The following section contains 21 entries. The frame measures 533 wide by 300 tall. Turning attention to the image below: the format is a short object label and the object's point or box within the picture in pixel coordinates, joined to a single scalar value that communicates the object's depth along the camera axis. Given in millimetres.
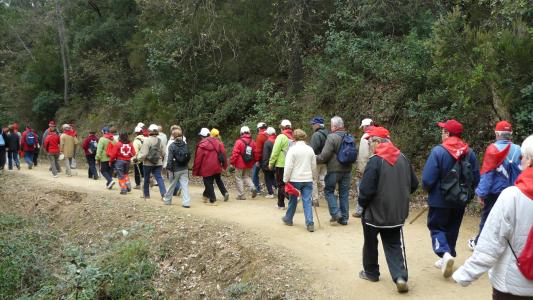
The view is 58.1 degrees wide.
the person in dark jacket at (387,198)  6000
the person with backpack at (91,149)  16031
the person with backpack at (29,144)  19453
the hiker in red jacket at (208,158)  11766
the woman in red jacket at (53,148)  16484
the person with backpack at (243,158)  12453
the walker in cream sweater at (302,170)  8969
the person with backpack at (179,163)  11314
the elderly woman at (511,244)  3369
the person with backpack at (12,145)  18922
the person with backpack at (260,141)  12734
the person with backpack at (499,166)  6766
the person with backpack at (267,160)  12445
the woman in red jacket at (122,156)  13344
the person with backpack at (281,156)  11234
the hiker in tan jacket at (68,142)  16562
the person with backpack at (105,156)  14457
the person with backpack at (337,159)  9097
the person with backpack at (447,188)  6336
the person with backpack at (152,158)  12086
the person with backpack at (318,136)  9859
